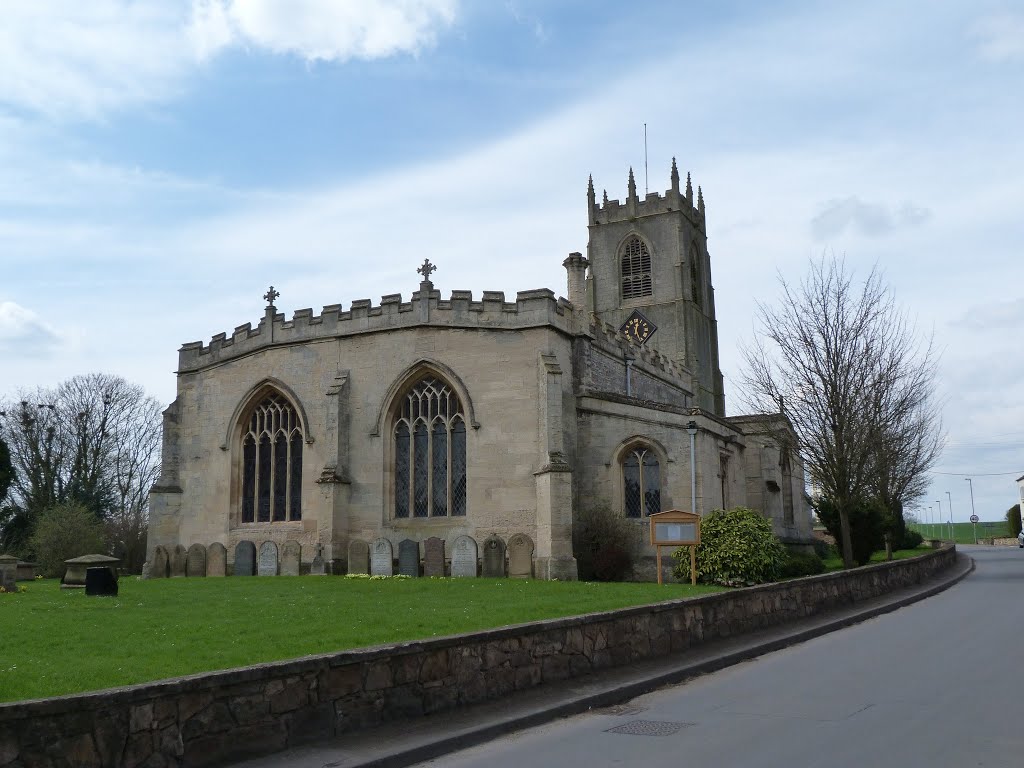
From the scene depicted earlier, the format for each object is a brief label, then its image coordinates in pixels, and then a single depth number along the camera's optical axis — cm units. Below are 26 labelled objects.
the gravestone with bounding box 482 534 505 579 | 2308
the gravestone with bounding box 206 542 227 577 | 2623
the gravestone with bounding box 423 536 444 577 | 2345
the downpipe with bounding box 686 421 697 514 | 2395
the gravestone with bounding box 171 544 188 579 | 2716
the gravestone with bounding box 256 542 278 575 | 2539
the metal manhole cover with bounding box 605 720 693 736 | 768
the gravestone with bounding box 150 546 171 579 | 2741
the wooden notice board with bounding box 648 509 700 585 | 1867
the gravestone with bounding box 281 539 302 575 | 2497
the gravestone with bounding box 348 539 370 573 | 2417
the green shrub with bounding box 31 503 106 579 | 3059
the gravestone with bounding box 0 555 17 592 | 1934
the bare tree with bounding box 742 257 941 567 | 2511
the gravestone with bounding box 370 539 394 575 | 2378
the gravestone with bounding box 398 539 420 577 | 2386
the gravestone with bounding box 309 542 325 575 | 2433
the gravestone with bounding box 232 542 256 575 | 2595
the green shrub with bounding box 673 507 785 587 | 1988
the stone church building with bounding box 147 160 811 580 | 2411
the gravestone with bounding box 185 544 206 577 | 2655
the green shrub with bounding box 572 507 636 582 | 2342
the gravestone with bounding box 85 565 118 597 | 1775
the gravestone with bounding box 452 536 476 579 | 2312
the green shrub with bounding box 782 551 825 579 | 2275
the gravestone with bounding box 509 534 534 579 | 2277
